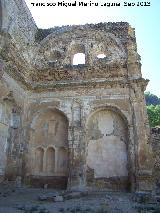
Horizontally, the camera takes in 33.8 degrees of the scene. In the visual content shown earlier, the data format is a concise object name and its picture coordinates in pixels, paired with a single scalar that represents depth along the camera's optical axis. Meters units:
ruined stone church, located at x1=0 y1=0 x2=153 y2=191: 10.00
